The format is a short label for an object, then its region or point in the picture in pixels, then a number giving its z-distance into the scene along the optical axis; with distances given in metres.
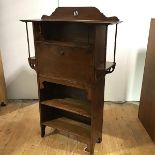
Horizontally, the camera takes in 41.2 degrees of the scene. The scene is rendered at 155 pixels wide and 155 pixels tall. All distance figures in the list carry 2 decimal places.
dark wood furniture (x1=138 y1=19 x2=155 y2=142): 2.11
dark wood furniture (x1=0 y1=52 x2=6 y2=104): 2.77
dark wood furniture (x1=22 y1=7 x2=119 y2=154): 1.64
